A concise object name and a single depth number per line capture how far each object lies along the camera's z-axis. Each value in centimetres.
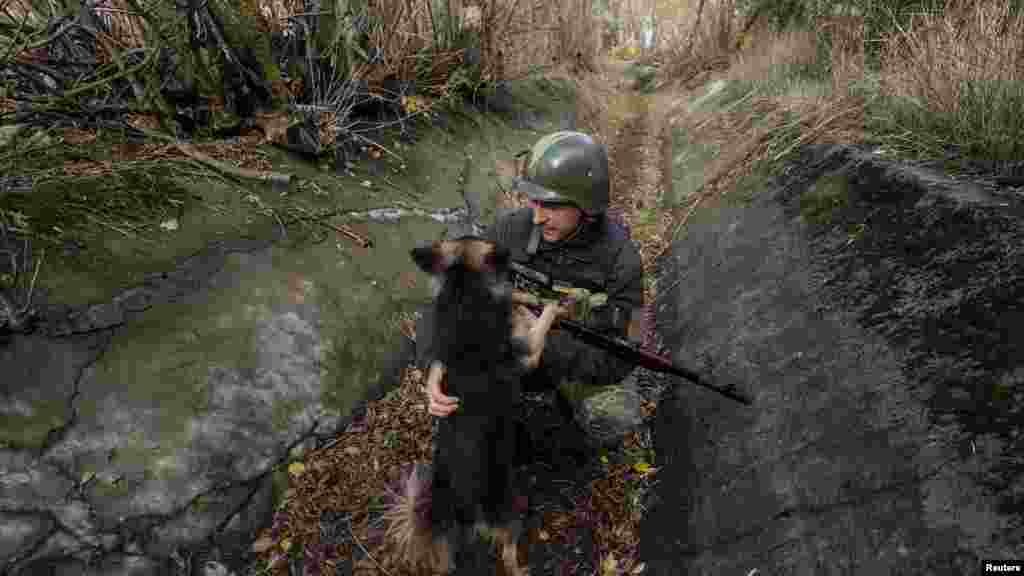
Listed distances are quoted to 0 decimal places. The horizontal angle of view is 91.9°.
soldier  267
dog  192
